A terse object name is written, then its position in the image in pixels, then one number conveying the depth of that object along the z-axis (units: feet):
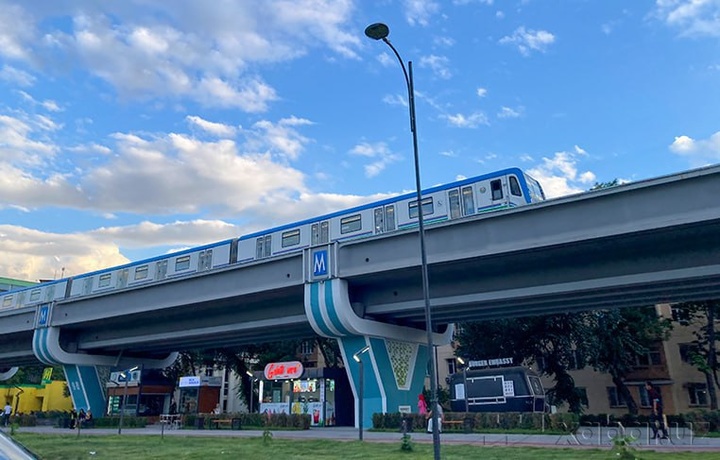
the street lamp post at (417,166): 37.97
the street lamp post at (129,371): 153.02
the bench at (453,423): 84.45
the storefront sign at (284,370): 116.06
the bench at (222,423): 109.11
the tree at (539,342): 121.80
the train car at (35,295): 150.00
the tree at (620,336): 118.83
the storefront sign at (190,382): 143.95
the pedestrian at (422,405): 95.46
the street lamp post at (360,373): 77.00
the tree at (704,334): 125.29
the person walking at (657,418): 65.75
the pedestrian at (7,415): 144.77
